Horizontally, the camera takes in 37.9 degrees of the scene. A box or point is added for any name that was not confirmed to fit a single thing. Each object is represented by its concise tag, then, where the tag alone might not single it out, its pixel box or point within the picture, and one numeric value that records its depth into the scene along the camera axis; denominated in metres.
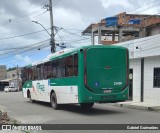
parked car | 50.70
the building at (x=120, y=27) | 25.69
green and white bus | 10.68
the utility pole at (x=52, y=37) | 24.52
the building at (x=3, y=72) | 86.29
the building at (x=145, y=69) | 14.44
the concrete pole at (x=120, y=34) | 27.88
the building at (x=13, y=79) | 60.69
